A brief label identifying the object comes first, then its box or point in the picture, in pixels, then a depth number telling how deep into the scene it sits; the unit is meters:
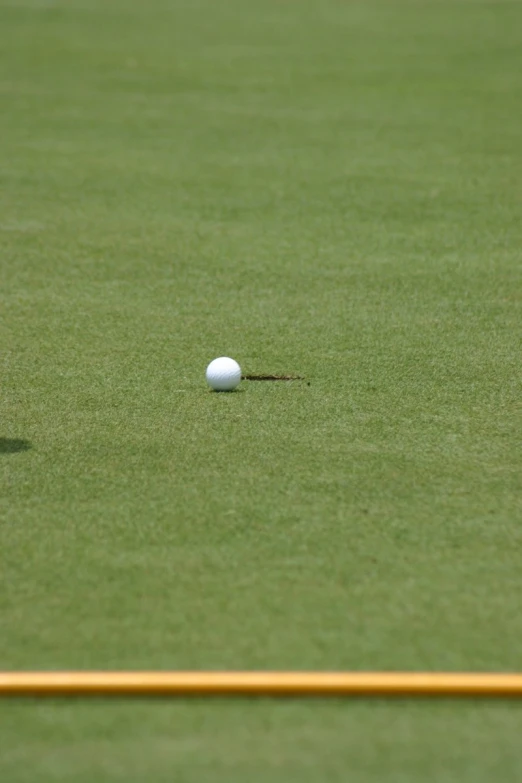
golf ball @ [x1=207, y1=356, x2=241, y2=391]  11.69
